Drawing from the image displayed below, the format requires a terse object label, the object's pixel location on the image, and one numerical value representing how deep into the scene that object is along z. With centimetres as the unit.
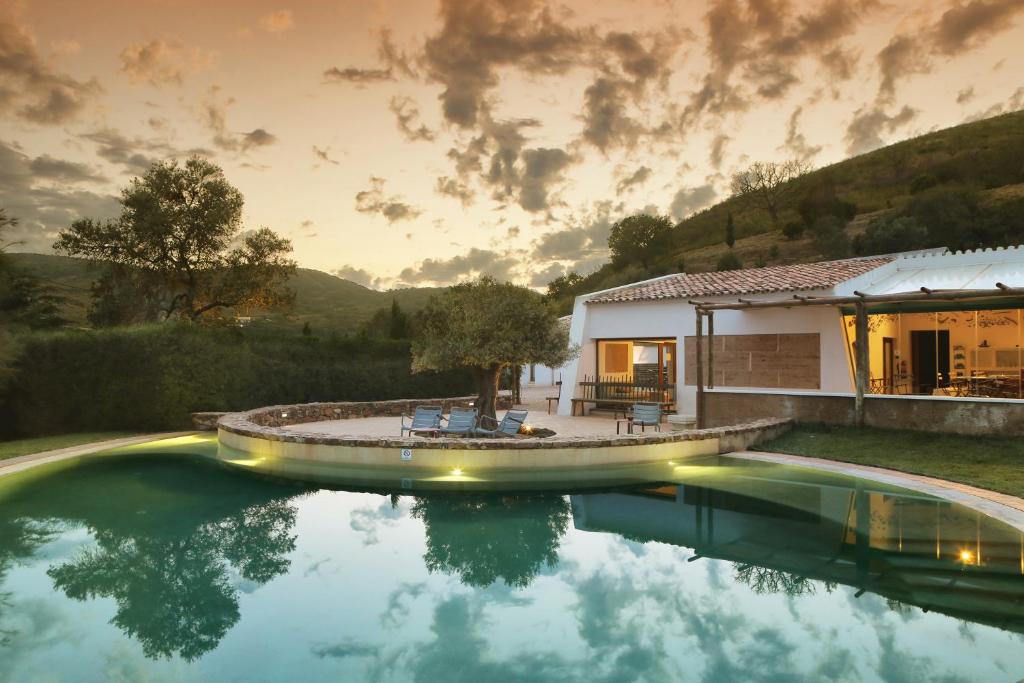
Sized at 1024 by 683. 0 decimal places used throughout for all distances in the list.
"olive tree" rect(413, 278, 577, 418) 1562
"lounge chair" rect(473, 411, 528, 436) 1499
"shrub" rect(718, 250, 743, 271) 5072
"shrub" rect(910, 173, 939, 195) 5678
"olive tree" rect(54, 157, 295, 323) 2919
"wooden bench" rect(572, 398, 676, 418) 2017
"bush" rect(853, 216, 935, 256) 4141
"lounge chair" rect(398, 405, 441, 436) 1536
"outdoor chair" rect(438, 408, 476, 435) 1489
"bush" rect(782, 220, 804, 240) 5816
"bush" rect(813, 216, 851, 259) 4848
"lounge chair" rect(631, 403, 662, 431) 1569
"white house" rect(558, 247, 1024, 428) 1656
